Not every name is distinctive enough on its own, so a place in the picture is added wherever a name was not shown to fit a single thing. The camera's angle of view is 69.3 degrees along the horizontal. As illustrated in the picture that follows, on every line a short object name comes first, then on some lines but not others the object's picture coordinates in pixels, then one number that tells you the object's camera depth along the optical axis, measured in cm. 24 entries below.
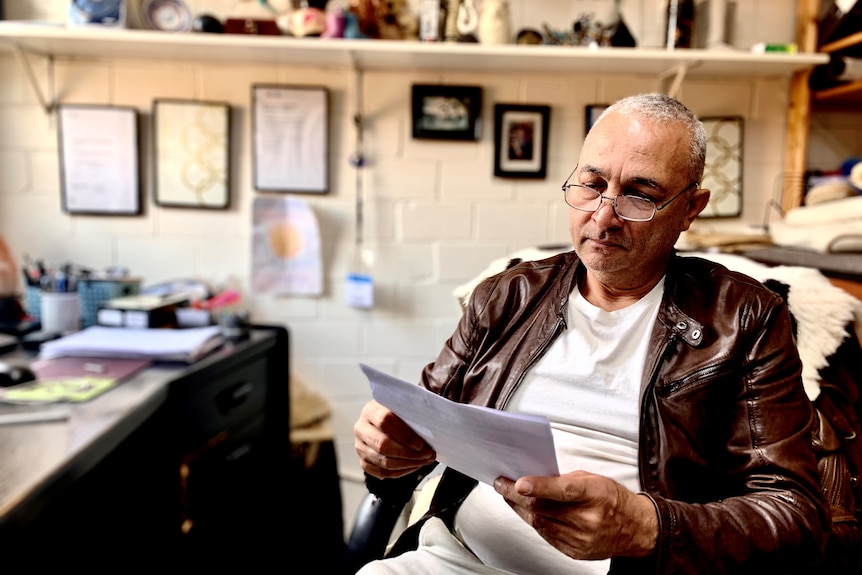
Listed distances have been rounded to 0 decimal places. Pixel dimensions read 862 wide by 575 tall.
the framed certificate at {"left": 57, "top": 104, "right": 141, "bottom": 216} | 204
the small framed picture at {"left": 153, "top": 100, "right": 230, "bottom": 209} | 204
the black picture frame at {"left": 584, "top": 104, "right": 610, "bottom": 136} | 207
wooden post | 199
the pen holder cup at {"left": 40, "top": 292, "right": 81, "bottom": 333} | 174
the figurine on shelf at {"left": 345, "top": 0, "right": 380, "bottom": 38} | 189
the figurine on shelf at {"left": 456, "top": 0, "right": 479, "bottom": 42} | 188
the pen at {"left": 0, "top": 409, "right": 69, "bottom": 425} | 107
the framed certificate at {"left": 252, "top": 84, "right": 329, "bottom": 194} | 205
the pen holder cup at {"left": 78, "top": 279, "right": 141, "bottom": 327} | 179
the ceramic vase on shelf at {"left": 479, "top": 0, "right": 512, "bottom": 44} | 185
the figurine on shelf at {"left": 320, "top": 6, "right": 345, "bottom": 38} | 182
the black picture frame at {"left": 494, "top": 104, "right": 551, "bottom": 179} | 207
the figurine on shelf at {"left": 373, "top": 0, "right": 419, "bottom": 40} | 193
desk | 96
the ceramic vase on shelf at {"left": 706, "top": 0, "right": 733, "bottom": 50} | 188
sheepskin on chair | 111
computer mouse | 124
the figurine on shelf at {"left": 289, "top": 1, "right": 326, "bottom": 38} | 182
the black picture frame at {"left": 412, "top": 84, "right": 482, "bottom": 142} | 206
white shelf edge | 177
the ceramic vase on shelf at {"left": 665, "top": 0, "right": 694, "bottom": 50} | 187
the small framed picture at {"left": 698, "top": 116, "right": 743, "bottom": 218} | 209
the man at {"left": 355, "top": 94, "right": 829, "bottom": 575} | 76
